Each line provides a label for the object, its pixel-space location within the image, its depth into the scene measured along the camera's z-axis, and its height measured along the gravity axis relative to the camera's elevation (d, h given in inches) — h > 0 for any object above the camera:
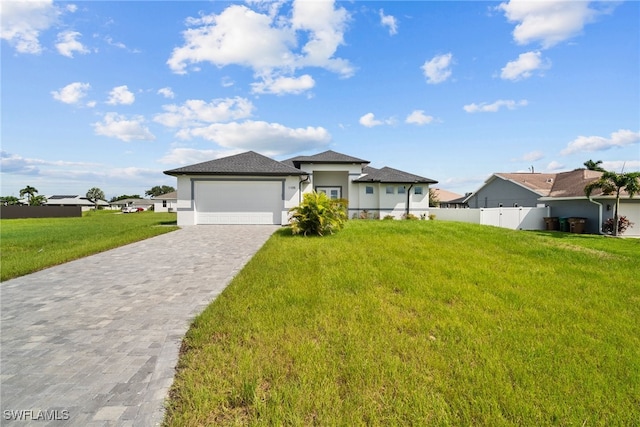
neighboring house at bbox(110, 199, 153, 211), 2687.5 +85.2
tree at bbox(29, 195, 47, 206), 2169.0 +100.3
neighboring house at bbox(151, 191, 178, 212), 2076.6 +66.4
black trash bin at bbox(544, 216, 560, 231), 788.0 -51.1
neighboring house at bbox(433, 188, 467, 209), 1553.9 +35.3
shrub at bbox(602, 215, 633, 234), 674.8 -49.6
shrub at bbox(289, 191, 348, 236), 426.3 -9.6
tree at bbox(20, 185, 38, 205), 2397.9 +188.7
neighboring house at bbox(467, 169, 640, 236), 695.1 +24.9
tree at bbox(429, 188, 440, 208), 1381.9 +32.8
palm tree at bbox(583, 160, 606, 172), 1564.7 +223.3
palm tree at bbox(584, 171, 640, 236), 603.2 +41.5
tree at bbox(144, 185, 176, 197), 3791.8 +277.9
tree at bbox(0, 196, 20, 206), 2360.1 +117.6
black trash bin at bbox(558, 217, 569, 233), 754.2 -51.9
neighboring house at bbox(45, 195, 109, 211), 2918.3 +122.2
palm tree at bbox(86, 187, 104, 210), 3056.1 +192.8
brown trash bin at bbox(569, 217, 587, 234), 721.0 -52.7
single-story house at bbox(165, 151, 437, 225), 641.0 +44.4
